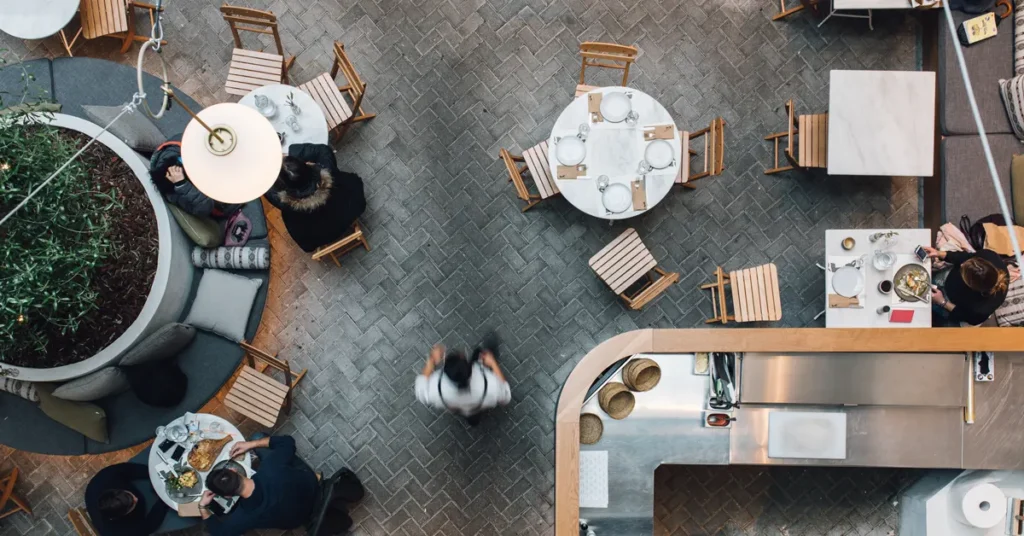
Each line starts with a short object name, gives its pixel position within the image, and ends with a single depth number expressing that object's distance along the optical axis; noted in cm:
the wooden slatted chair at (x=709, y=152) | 586
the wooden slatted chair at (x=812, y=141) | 623
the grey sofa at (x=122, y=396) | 623
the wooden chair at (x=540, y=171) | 614
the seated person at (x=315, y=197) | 527
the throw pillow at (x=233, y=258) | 613
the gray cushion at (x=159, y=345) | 567
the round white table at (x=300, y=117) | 580
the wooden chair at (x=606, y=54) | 586
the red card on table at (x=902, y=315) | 561
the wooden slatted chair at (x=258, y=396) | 595
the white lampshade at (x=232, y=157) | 308
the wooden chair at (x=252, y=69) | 609
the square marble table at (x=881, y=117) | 593
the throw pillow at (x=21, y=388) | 573
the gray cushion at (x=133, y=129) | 577
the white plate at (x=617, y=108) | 573
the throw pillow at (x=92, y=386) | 557
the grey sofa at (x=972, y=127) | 614
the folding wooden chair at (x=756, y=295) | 599
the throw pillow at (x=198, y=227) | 567
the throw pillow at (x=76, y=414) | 573
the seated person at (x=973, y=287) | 537
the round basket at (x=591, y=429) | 523
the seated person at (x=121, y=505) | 521
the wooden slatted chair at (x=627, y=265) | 609
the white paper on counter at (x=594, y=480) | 521
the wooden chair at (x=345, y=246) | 582
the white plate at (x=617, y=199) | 573
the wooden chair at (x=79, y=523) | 554
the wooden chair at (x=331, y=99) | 614
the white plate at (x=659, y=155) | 572
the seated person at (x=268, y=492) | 511
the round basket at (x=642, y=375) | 512
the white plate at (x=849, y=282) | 560
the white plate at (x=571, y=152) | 573
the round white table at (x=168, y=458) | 559
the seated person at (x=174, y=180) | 541
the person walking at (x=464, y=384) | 529
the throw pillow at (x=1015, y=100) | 609
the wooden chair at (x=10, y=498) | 609
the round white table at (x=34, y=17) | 613
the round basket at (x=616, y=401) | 517
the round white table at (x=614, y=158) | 574
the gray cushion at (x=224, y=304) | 615
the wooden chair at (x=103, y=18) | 625
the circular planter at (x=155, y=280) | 570
